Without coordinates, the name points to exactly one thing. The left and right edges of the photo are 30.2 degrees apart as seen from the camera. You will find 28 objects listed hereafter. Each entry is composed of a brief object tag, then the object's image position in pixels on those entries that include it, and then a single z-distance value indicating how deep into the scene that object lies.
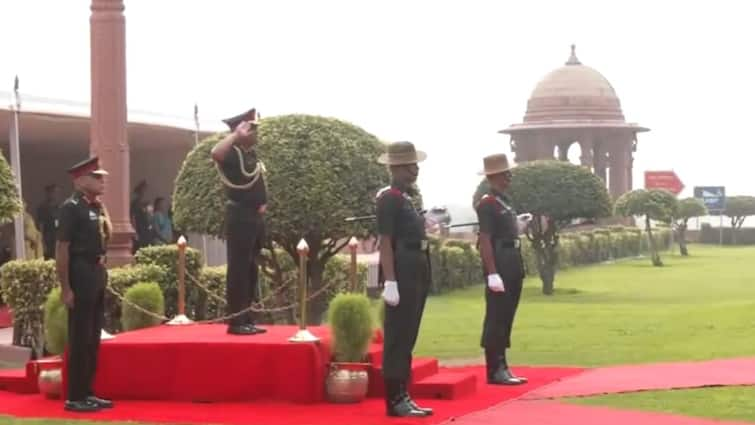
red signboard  68.55
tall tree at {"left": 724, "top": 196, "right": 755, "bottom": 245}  62.66
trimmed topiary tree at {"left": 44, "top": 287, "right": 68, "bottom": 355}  10.80
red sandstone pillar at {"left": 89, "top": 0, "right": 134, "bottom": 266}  15.35
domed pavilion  58.19
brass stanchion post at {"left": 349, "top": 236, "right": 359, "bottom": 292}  11.25
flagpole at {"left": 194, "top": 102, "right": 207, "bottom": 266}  20.70
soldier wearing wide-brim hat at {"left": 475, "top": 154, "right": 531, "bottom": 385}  11.49
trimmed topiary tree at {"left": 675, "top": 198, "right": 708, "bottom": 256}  50.12
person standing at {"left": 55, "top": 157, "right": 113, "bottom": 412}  9.83
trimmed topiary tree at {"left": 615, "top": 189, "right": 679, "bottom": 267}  43.34
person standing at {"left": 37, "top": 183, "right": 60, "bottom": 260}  19.19
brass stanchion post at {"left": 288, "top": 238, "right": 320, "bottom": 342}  10.35
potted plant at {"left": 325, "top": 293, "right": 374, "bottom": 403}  10.25
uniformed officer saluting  10.76
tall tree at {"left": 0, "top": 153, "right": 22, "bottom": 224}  12.61
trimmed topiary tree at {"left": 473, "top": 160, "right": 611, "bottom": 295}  28.16
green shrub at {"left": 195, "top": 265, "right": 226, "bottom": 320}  16.47
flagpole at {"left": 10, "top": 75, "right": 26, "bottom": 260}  16.38
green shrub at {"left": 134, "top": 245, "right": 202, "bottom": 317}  15.70
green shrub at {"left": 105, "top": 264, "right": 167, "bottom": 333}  14.13
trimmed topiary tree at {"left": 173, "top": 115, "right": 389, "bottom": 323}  16.12
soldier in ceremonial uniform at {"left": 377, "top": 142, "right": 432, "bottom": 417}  9.60
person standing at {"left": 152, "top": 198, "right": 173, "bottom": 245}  21.23
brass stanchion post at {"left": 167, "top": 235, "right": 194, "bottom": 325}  11.90
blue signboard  63.12
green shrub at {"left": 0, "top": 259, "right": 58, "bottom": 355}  14.03
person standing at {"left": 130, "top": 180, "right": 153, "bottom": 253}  21.16
